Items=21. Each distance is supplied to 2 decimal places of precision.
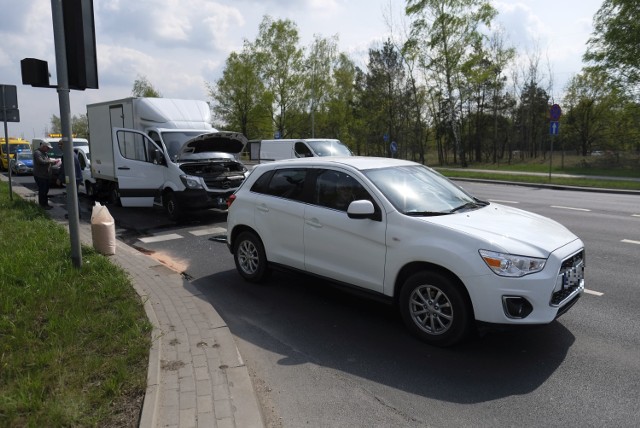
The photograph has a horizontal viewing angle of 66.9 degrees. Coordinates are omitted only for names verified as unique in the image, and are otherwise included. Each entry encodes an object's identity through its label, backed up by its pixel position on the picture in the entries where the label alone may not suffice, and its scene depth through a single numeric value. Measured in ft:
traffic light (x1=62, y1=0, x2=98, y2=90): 18.95
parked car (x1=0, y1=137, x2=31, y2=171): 97.88
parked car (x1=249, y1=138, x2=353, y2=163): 58.29
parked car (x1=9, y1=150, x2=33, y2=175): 94.12
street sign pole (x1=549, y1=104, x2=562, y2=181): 67.05
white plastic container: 24.71
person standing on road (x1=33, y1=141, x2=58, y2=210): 42.63
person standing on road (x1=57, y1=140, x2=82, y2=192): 44.39
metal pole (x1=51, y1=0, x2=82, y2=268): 18.67
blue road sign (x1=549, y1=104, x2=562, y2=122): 66.95
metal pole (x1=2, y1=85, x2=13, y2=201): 40.72
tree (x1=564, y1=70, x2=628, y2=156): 148.46
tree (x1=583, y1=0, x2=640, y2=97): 96.94
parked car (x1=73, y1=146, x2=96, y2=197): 49.43
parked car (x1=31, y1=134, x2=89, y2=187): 61.74
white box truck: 36.55
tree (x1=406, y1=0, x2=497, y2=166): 115.24
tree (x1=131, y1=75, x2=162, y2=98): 211.00
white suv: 13.14
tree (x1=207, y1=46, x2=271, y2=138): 140.87
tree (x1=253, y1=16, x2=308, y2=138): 137.08
